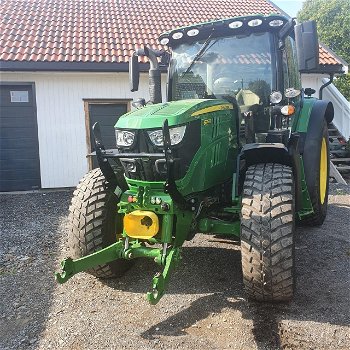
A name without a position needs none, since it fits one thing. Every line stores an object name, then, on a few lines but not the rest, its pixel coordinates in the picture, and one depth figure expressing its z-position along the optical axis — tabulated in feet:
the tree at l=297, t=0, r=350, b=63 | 97.76
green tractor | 10.33
